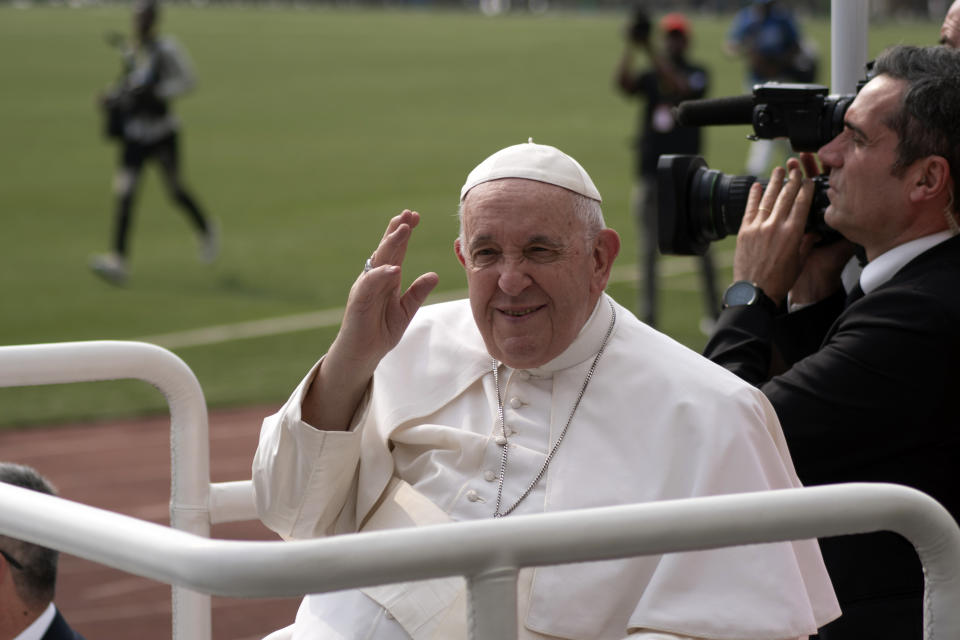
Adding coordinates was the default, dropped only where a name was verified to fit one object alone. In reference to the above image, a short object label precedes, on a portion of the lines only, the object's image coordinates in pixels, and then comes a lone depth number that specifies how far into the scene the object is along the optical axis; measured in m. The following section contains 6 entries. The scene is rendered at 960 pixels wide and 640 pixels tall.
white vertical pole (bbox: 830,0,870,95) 6.54
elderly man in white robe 4.75
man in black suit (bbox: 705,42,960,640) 5.46
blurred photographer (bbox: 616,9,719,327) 19.00
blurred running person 24.34
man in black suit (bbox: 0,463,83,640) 5.25
